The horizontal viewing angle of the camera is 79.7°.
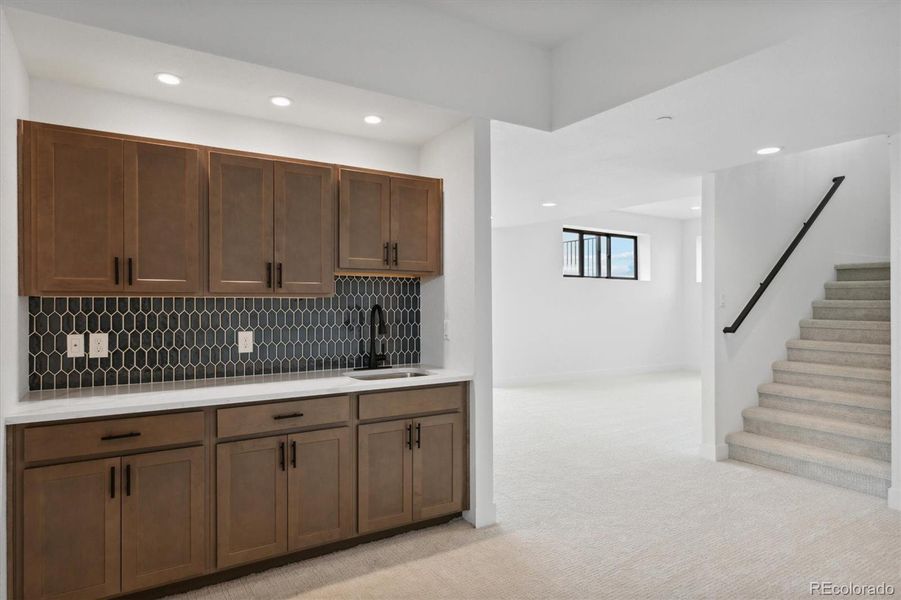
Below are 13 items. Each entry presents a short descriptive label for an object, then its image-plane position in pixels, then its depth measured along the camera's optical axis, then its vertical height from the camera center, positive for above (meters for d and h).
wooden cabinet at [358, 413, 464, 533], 2.86 -0.95
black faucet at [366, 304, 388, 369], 3.38 -0.21
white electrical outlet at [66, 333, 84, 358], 2.66 -0.22
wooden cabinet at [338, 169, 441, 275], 3.12 +0.45
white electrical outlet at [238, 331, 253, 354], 3.10 -0.24
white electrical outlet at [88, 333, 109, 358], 2.72 -0.23
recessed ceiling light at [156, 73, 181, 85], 2.59 +1.08
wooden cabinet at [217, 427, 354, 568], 2.51 -0.95
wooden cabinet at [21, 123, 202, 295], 2.37 +0.40
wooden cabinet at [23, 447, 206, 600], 2.13 -0.93
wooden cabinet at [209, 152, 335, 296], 2.75 +0.39
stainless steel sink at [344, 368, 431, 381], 3.18 -0.45
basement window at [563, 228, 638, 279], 8.86 +0.73
